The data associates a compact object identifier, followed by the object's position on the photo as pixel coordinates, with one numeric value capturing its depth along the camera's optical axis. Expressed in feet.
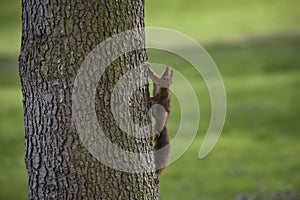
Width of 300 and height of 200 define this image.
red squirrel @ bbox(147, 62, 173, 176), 24.12
